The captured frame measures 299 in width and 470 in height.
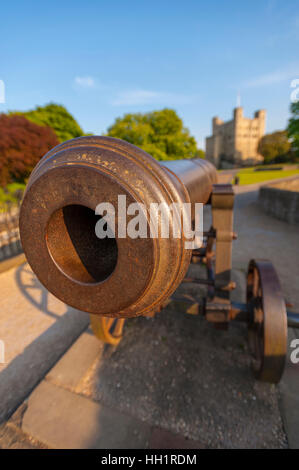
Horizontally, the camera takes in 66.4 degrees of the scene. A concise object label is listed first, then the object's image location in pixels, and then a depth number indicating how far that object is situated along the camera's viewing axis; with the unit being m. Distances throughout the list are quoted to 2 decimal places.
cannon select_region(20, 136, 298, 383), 0.81
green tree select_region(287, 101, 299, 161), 25.92
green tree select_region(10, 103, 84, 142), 26.28
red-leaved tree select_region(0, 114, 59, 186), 10.84
